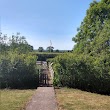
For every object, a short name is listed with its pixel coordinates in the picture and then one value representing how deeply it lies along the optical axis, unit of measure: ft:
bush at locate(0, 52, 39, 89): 27.20
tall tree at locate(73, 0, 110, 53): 48.61
